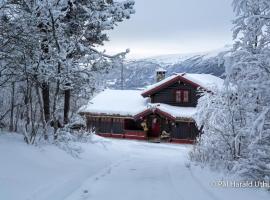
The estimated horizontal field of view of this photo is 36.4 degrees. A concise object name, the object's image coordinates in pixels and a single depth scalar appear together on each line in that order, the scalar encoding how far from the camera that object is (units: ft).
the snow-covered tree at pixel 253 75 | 31.94
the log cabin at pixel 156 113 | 127.65
